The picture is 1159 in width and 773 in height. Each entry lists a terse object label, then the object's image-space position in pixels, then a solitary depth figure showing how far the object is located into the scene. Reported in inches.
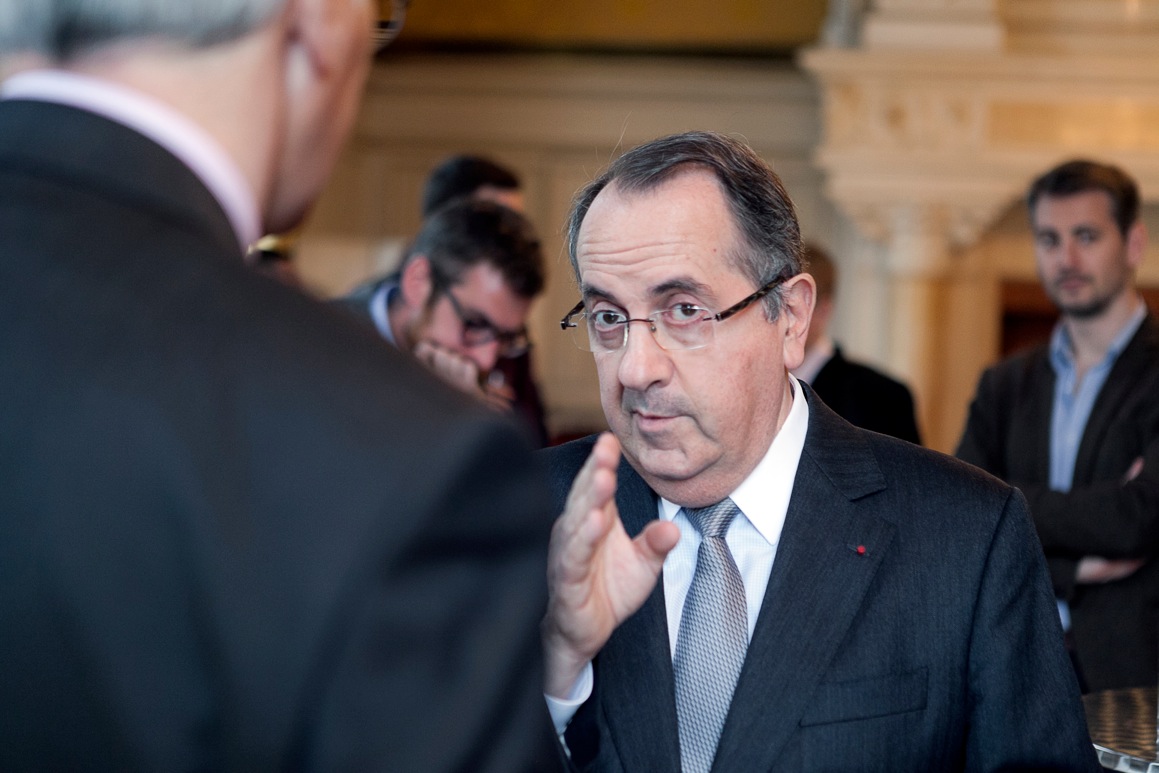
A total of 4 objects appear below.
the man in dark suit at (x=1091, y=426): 123.6
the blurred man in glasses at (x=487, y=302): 129.6
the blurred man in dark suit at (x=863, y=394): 141.8
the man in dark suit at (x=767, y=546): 63.7
